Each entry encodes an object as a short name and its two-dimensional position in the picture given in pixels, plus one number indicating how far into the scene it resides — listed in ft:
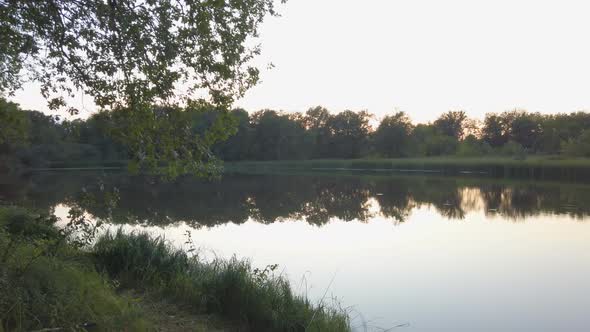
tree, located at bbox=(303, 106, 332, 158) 286.58
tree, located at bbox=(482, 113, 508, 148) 285.84
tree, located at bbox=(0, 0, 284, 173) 16.12
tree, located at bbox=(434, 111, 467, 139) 335.88
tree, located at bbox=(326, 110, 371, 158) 283.18
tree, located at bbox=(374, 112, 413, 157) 267.59
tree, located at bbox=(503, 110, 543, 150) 274.57
